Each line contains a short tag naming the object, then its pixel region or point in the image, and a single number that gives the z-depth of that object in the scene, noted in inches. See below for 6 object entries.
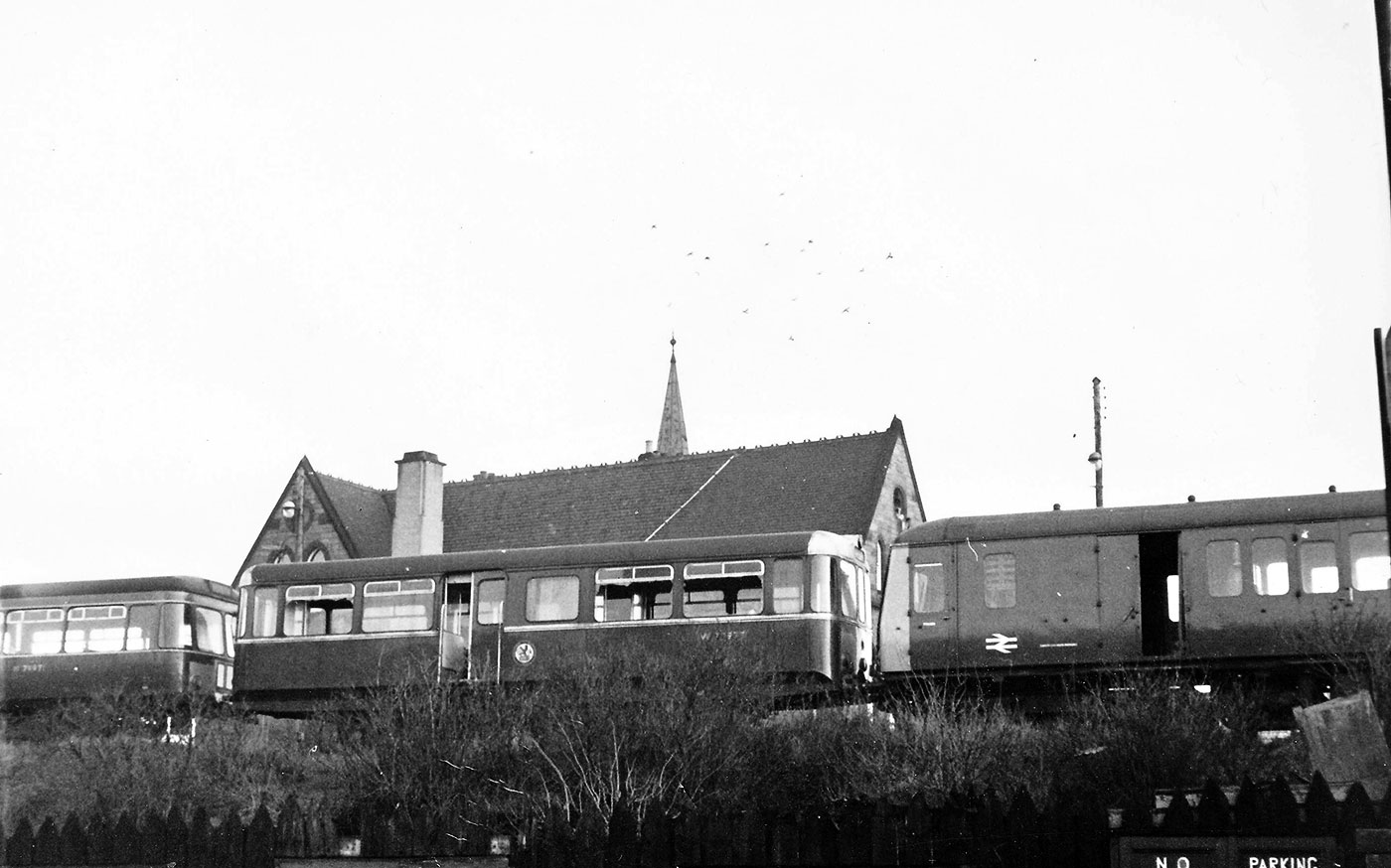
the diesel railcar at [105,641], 1211.2
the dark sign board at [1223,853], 454.3
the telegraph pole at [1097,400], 1579.7
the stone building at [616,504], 1674.5
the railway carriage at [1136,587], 858.1
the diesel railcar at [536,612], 979.9
